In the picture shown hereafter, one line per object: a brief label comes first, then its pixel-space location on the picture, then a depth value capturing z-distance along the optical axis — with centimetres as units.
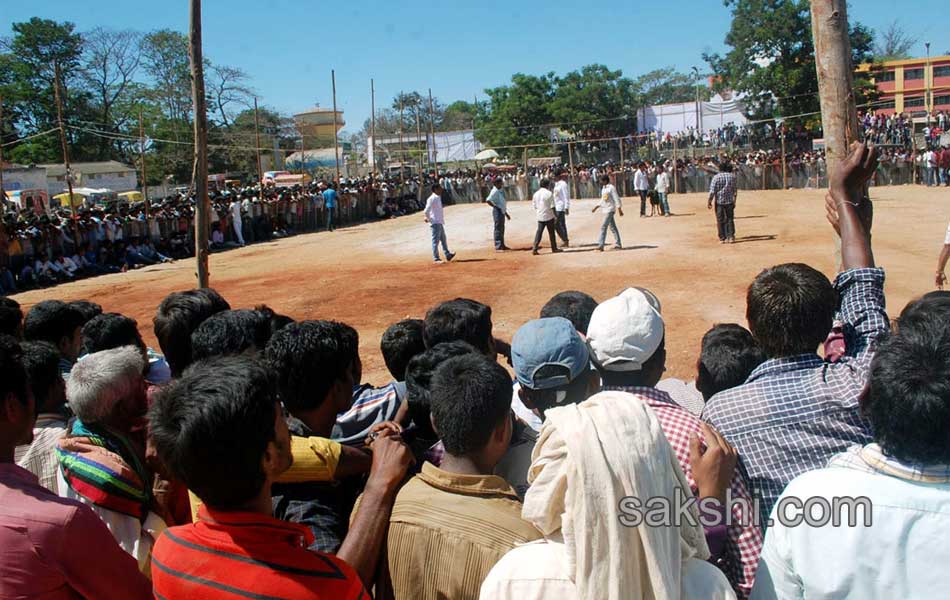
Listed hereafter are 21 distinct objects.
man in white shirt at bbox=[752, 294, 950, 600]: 151
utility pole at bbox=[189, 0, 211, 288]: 632
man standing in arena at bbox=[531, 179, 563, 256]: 1499
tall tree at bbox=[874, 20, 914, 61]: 6481
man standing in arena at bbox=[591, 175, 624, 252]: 1460
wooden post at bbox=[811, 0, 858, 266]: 371
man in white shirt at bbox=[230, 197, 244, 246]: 2198
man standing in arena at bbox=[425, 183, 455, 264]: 1464
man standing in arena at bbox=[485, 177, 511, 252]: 1602
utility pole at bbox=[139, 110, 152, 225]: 1925
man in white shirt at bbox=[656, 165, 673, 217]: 2141
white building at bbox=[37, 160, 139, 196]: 3972
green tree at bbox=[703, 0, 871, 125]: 4122
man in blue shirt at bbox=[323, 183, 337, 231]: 2562
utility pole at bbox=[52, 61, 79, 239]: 1688
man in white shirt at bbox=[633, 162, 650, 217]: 2256
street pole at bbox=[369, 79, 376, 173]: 3380
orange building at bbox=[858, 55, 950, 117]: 5403
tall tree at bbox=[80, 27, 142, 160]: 4742
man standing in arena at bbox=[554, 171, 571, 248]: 1576
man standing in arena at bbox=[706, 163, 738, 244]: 1485
